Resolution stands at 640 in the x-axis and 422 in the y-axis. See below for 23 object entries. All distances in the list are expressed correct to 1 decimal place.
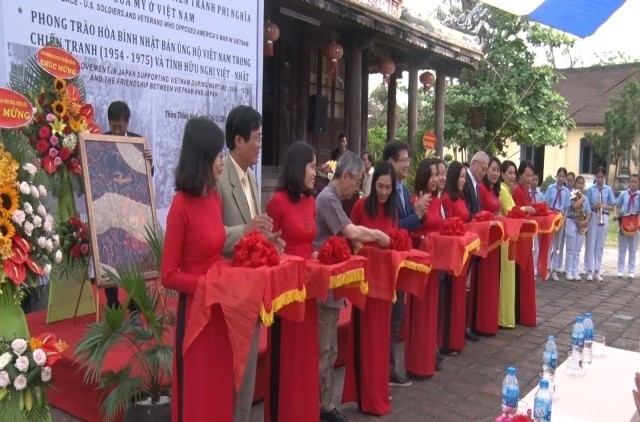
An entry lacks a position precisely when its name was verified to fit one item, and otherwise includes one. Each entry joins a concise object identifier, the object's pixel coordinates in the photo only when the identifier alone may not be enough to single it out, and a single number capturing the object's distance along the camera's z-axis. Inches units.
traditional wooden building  372.5
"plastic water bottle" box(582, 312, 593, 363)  130.6
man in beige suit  119.0
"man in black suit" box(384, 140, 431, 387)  174.7
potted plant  123.6
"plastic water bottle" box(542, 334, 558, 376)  117.7
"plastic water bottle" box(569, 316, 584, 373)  123.8
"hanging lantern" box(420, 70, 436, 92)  505.4
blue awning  180.2
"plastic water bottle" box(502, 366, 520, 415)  93.0
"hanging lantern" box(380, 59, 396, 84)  450.6
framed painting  176.9
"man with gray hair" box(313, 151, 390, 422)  144.8
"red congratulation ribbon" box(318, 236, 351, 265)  130.0
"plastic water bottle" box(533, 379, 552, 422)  91.3
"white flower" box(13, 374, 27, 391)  94.4
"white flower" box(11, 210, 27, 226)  96.3
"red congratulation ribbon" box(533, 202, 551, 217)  249.0
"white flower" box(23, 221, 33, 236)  98.7
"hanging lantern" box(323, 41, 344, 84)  393.7
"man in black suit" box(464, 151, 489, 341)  226.4
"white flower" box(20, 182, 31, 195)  99.1
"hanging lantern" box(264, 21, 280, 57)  336.2
